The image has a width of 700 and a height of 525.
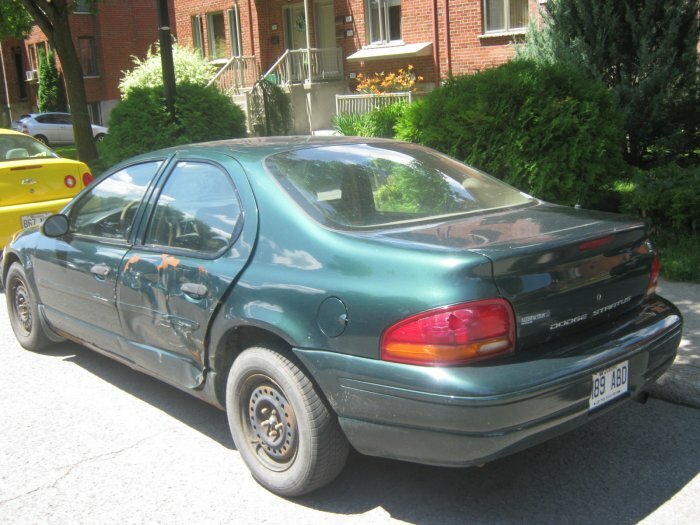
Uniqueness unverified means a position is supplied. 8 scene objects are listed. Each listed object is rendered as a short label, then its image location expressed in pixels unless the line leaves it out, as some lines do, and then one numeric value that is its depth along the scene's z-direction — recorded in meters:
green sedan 3.11
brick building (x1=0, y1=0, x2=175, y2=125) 34.47
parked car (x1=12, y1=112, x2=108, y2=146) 30.04
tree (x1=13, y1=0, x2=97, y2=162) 14.20
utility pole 9.96
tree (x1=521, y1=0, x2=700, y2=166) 9.17
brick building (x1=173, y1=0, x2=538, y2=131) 18.08
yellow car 8.32
